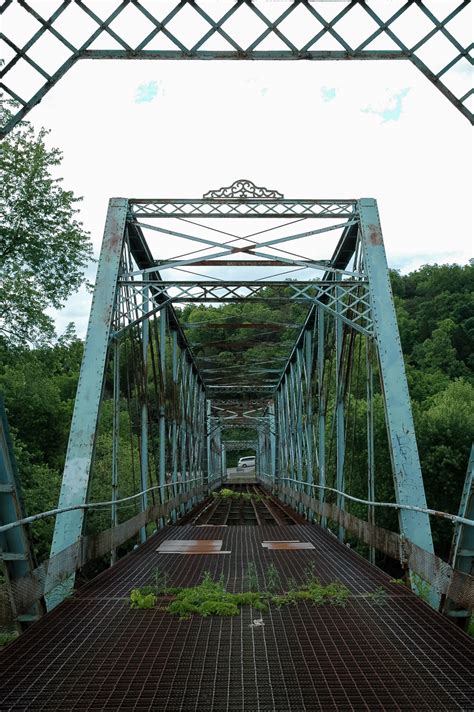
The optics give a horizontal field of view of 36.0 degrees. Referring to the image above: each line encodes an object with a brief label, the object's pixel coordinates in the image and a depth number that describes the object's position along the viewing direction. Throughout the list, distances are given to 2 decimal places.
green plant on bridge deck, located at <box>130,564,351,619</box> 5.46
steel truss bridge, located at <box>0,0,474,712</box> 3.92
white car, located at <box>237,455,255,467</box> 97.19
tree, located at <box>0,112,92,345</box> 17.44
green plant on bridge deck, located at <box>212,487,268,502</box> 29.66
